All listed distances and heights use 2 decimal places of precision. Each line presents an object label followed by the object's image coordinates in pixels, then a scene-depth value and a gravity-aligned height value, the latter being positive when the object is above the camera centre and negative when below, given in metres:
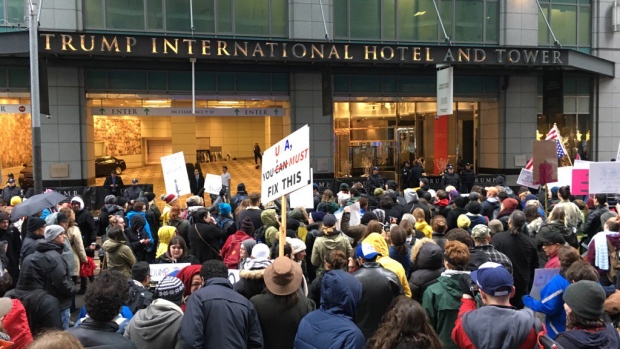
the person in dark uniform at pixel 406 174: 24.09 -1.01
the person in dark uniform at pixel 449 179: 21.83 -1.11
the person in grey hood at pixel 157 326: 4.73 -1.44
